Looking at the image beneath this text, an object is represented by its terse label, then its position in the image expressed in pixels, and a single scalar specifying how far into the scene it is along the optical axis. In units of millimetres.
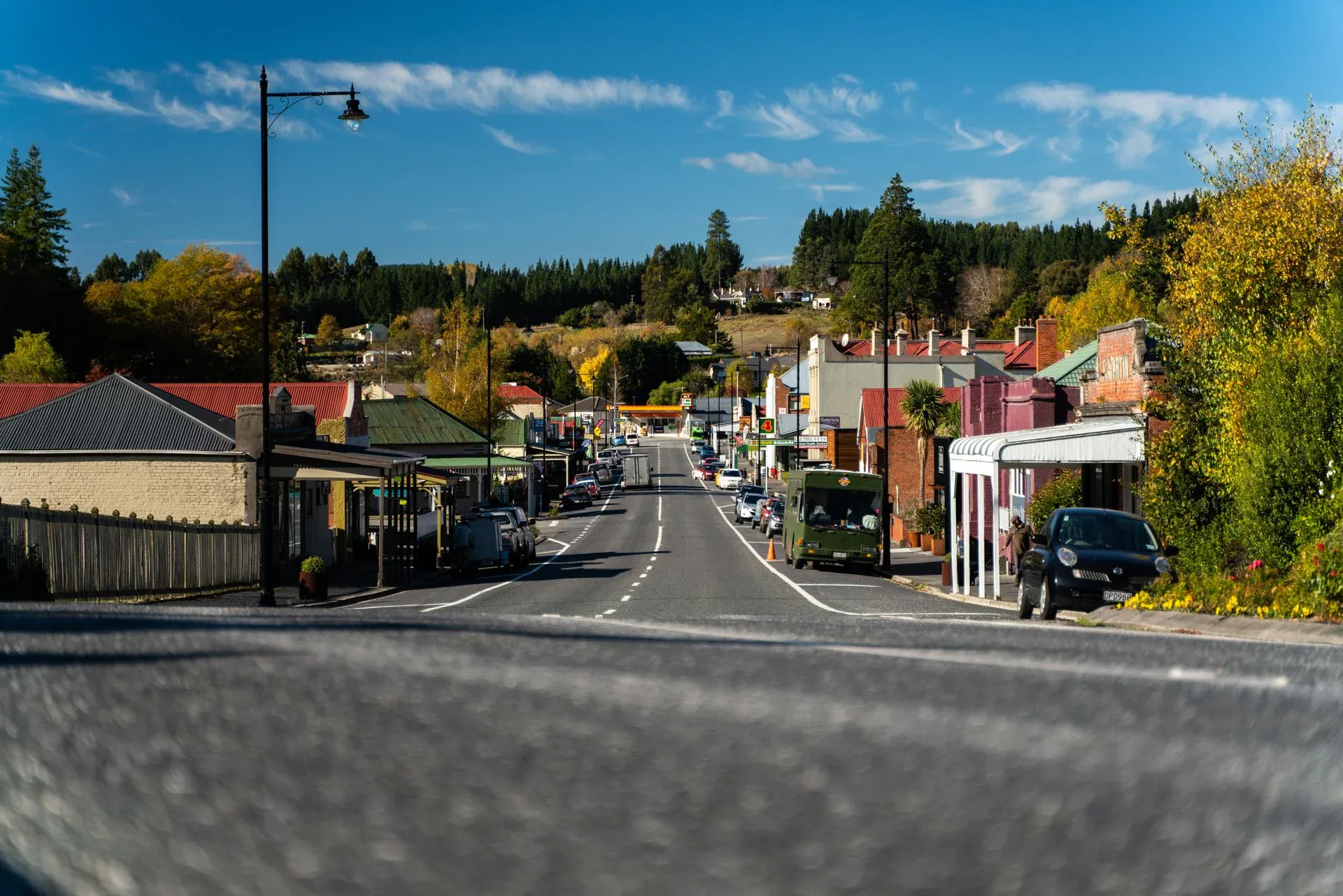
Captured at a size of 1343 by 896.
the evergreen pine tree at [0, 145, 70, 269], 113875
